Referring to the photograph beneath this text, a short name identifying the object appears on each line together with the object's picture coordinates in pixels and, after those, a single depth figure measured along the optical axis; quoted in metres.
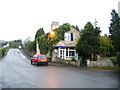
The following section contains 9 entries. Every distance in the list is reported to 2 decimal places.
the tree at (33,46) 47.93
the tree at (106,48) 22.53
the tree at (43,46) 33.22
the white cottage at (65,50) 27.62
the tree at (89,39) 20.18
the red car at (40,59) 21.91
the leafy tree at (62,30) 31.50
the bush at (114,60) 18.73
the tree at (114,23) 41.38
